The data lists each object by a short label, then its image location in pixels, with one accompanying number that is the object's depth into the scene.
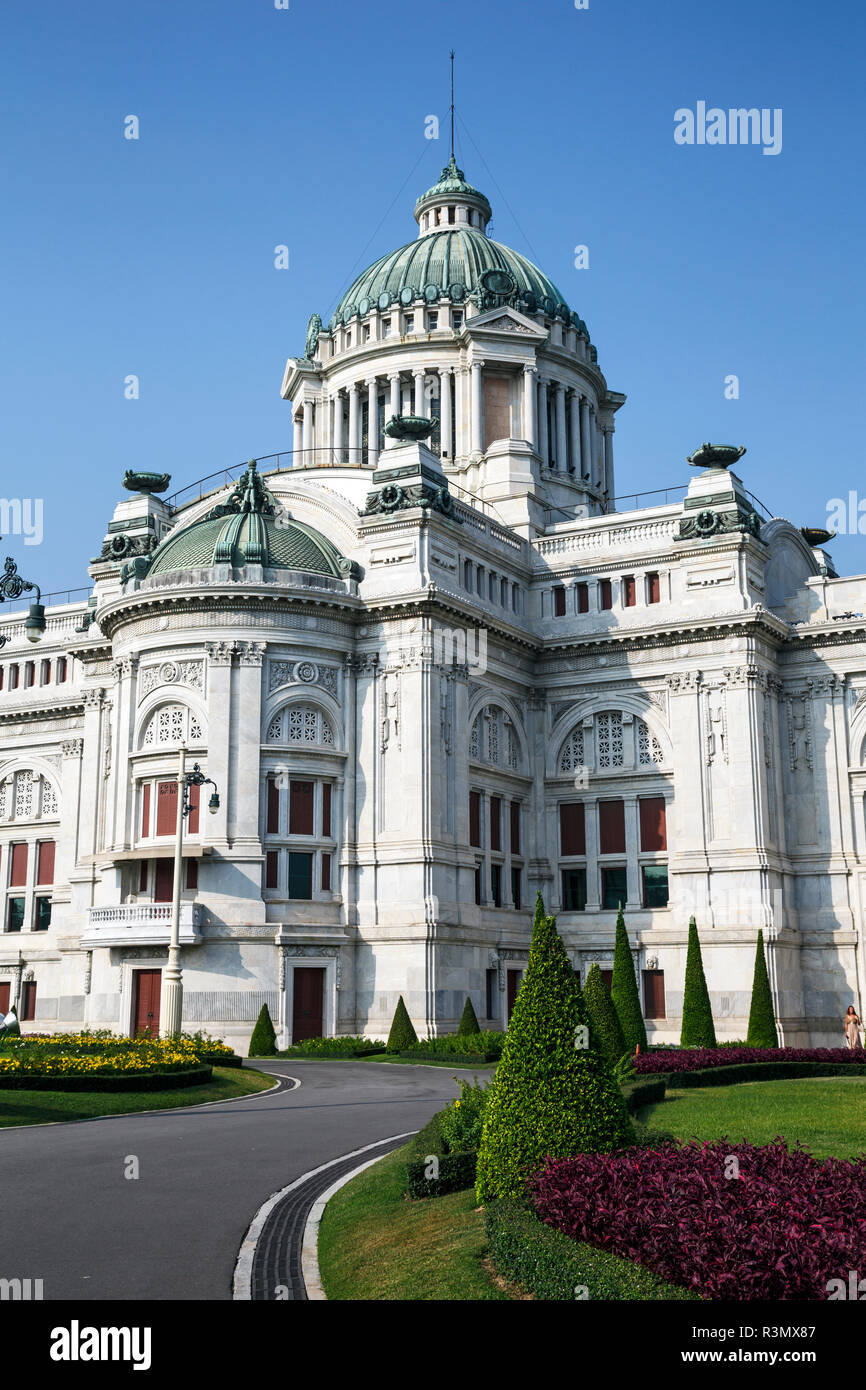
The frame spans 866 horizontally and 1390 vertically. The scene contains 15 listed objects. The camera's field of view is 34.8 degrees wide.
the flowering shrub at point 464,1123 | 18.81
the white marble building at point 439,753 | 52.97
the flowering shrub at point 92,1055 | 32.53
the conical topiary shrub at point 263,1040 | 48.59
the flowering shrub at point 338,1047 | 47.75
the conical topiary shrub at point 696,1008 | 48.44
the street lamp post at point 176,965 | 43.09
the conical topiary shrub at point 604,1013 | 36.66
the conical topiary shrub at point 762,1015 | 49.59
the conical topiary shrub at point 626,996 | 44.62
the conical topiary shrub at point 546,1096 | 15.53
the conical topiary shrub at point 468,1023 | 49.56
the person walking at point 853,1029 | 44.38
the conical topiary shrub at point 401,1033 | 48.69
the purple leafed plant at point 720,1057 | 34.59
